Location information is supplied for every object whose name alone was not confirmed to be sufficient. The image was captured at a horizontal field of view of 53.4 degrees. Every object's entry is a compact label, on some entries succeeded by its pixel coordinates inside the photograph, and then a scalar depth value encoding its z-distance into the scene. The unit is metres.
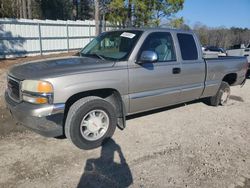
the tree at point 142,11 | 17.94
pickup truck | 3.49
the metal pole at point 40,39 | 17.19
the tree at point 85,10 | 34.85
